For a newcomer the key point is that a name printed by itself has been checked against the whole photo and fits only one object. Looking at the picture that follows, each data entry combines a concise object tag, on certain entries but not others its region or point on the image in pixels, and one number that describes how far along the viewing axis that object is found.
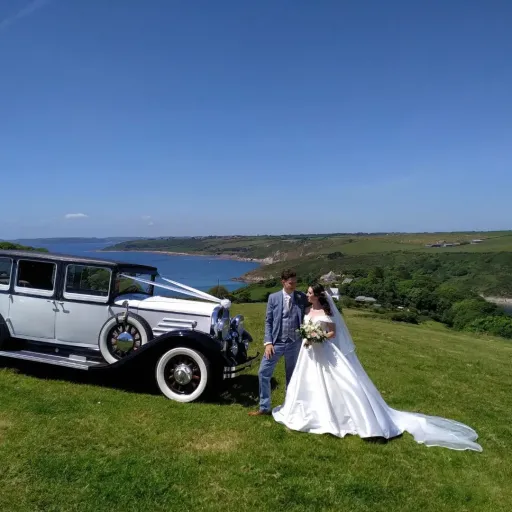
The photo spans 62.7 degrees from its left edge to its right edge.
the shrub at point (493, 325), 46.25
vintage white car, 6.84
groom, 6.44
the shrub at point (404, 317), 41.24
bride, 5.89
